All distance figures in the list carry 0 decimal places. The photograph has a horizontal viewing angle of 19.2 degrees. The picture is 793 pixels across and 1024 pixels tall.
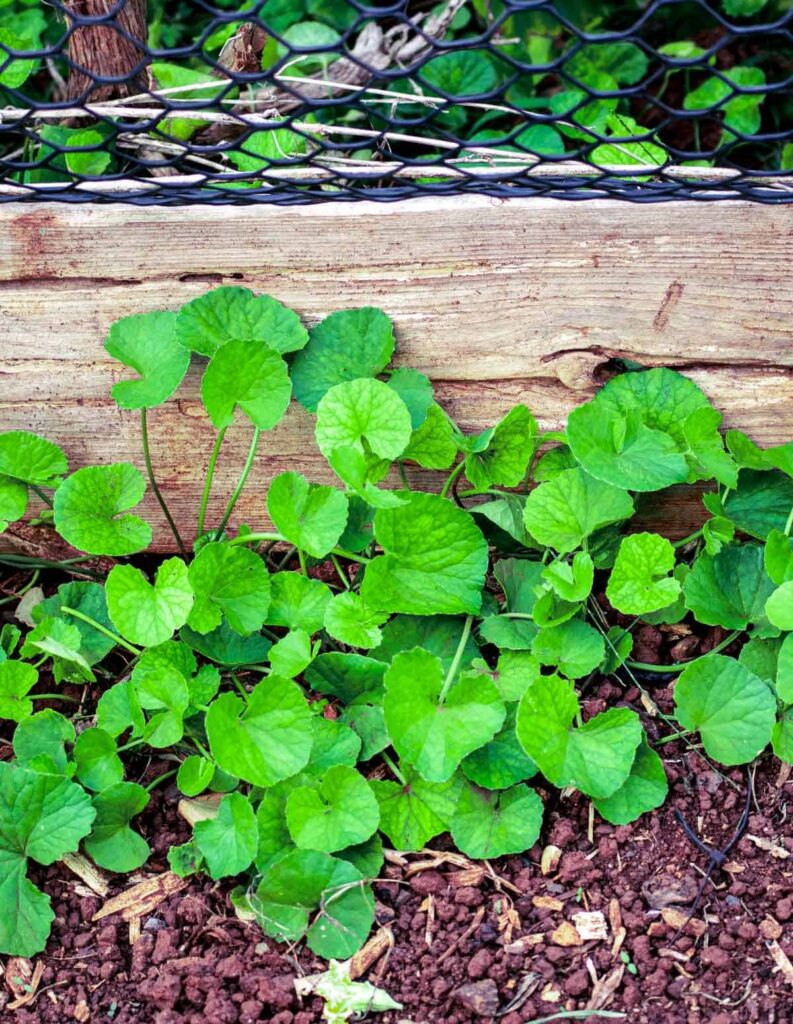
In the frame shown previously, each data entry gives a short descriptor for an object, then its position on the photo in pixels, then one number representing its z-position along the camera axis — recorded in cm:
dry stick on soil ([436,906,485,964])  91
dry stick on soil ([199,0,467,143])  120
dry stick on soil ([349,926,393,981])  91
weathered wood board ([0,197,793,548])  99
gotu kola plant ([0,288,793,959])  93
